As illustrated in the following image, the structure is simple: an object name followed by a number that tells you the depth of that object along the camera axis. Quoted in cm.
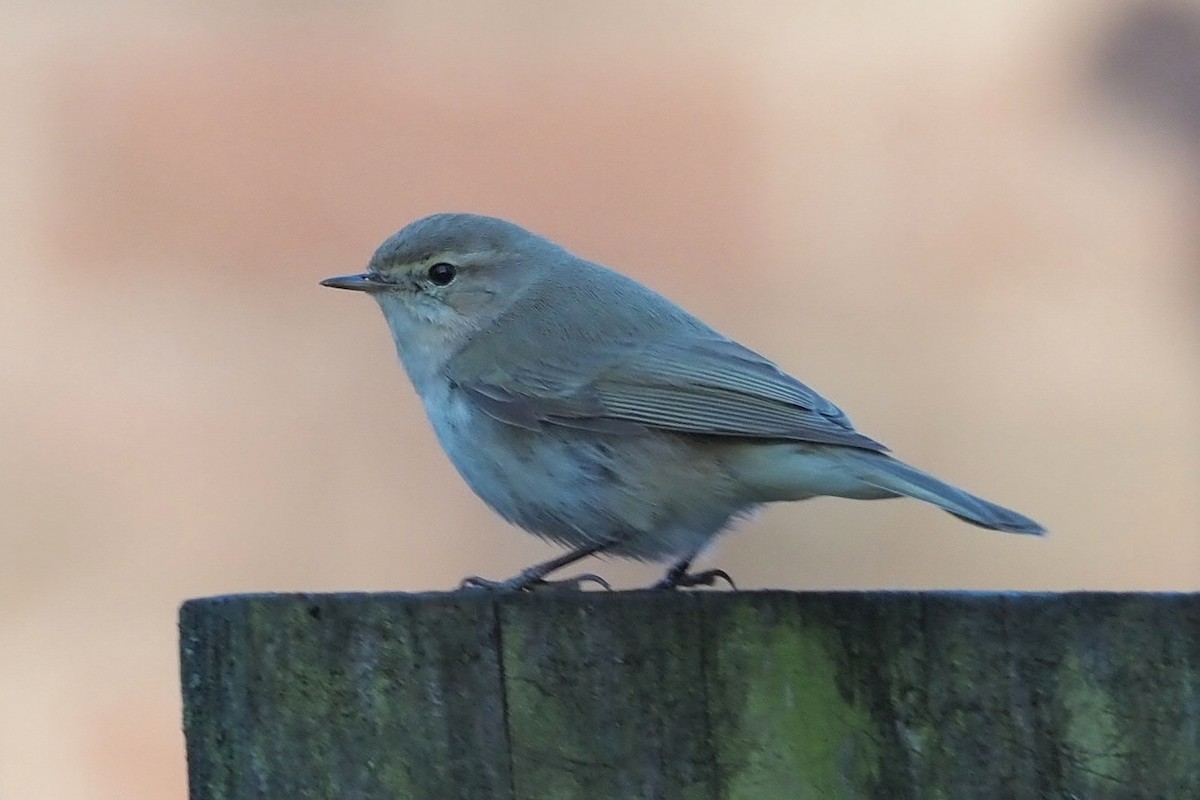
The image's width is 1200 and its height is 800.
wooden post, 457
